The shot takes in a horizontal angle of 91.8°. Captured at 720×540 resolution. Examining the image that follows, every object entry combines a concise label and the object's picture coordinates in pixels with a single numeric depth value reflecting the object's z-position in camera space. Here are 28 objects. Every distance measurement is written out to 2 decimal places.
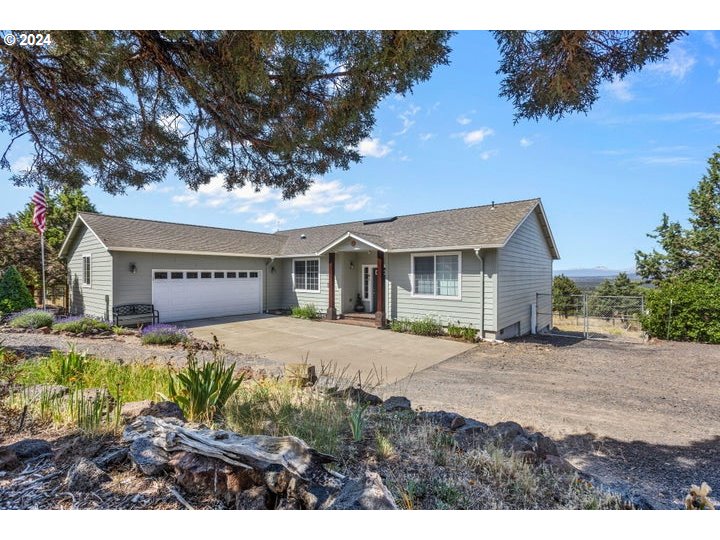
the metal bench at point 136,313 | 12.07
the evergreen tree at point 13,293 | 13.00
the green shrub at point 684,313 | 9.92
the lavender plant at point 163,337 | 9.06
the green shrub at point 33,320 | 10.58
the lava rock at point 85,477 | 2.04
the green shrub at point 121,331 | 10.39
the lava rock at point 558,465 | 2.58
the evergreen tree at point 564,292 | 21.94
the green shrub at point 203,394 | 3.12
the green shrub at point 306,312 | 14.84
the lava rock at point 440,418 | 3.50
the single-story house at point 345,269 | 11.50
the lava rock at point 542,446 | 2.84
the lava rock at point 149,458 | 2.16
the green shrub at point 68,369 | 4.04
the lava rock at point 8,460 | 2.21
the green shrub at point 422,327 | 11.62
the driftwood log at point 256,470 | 1.93
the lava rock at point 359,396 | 3.92
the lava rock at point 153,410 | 2.98
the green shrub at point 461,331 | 10.89
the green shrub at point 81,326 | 10.05
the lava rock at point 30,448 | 2.36
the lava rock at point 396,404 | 3.92
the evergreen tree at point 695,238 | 15.80
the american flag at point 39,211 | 10.37
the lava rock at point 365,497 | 1.83
